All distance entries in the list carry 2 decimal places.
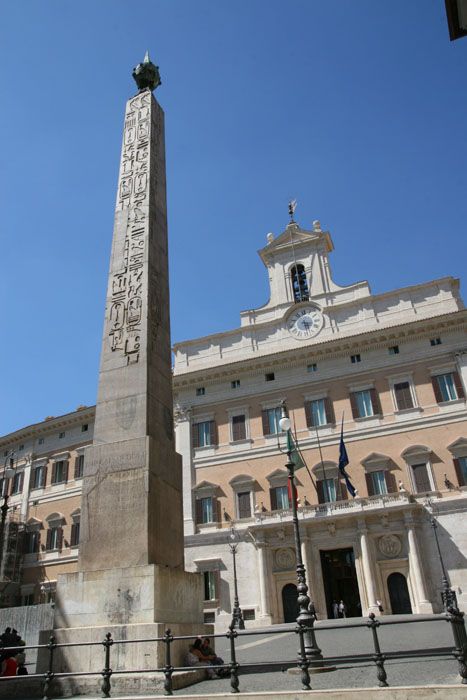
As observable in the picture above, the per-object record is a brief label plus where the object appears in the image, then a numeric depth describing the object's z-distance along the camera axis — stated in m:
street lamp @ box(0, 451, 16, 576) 16.08
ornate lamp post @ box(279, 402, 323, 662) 8.69
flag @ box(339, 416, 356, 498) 25.02
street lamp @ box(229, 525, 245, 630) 23.55
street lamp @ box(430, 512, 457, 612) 22.54
